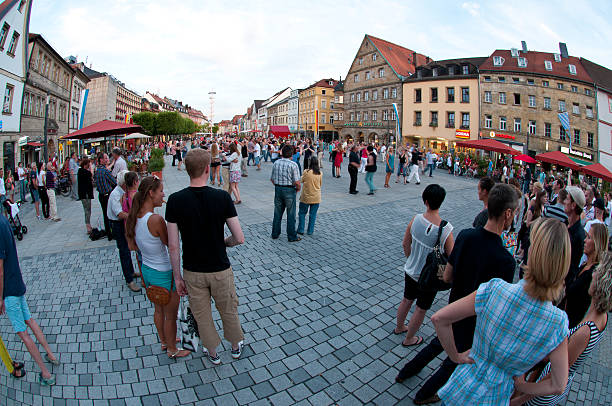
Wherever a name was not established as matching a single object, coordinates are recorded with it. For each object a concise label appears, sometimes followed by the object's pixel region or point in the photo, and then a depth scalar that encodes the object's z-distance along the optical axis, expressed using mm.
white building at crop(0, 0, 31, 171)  20141
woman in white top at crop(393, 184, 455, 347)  3447
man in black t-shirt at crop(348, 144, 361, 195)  12617
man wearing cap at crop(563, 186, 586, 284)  4180
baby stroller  7785
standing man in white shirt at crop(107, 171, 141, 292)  4984
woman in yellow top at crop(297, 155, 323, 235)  7453
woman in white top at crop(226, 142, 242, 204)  10578
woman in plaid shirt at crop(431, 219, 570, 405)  1669
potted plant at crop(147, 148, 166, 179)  15969
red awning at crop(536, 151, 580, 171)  11220
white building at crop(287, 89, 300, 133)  80000
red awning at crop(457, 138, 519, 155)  15384
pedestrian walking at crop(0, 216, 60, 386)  3051
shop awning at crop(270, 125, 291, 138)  31266
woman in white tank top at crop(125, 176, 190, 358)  3246
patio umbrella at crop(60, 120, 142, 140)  9148
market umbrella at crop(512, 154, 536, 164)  17062
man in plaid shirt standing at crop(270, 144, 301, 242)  6969
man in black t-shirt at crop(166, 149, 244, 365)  2965
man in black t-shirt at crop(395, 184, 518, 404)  2473
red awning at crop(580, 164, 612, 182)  10938
